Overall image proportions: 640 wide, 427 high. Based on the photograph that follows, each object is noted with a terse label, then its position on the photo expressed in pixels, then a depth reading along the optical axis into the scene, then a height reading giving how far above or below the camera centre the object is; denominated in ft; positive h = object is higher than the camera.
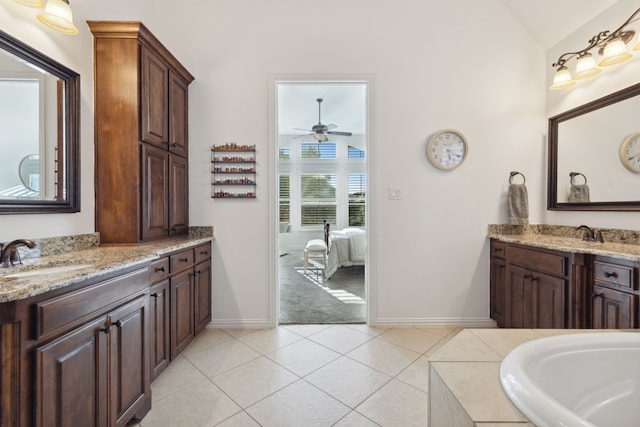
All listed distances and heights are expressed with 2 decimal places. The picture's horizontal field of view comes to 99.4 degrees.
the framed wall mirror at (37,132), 4.42 +1.42
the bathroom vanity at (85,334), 2.78 -1.61
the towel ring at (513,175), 8.36 +1.08
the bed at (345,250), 14.17 -2.13
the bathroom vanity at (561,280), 4.99 -1.54
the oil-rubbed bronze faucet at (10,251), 3.94 -0.61
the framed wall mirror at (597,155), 6.23 +1.43
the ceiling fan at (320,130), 15.17 +4.58
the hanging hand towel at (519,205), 8.04 +0.17
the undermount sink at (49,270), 3.53 -0.82
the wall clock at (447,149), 8.31 +1.89
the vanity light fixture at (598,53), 6.02 +3.74
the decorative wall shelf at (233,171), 8.21 +1.19
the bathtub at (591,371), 2.64 -1.63
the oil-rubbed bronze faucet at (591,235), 6.75 -0.61
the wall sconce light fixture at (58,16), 4.44 +3.22
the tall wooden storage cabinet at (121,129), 6.02 +1.81
